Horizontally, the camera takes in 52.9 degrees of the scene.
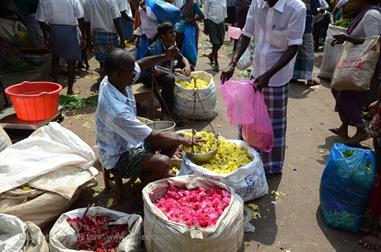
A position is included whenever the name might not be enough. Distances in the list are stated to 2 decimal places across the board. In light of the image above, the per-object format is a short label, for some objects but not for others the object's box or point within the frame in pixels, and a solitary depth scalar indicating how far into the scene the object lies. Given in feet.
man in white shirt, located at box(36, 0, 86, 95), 20.58
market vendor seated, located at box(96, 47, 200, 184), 10.54
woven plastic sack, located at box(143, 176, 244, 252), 9.07
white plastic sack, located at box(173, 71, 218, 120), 18.56
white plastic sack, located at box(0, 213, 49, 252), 8.93
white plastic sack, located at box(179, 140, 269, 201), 11.51
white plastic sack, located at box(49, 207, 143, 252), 9.29
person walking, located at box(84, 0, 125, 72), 21.94
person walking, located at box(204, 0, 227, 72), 26.84
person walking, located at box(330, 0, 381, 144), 15.01
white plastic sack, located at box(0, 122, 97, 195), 11.43
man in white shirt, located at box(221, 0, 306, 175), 11.85
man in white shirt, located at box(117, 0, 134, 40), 23.65
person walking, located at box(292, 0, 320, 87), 24.52
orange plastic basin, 15.79
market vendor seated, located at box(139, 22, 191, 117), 17.04
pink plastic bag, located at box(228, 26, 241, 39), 23.07
